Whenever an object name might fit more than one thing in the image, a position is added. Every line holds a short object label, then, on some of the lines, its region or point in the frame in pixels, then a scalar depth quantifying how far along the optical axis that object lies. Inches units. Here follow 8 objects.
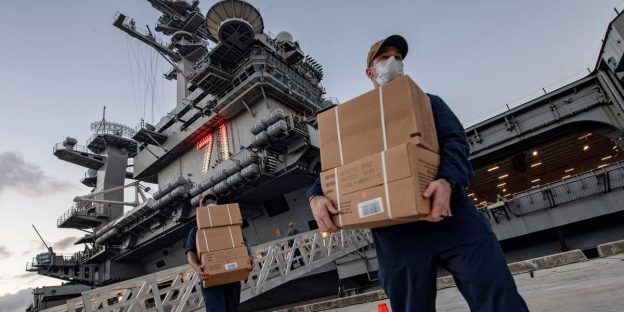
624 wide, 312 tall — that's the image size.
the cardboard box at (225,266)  173.0
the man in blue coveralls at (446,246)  60.8
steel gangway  220.2
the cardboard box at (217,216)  190.2
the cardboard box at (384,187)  61.8
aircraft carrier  415.5
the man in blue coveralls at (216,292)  173.2
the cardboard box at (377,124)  69.0
